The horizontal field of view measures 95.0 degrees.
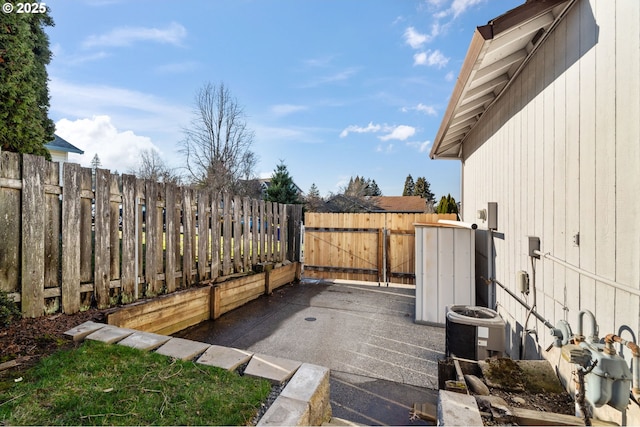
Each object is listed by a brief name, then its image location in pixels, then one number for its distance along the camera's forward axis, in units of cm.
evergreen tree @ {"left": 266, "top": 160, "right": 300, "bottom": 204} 1784
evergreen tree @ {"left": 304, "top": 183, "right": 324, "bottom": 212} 2569
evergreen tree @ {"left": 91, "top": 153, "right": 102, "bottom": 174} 4475
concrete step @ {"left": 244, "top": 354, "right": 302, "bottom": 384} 201
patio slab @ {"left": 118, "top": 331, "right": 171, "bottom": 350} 238
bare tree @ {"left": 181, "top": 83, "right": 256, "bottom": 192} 1627
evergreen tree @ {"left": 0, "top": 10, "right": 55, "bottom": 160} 288
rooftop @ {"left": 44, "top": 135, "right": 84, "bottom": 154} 1069
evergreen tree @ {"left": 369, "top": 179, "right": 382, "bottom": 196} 4406
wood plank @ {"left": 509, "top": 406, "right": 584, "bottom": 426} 156
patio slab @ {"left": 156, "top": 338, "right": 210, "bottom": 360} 227
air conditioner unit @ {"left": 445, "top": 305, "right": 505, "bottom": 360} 283
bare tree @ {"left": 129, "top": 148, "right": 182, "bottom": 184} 2483
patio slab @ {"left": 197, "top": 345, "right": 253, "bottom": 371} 215
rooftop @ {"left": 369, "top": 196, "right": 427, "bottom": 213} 2877
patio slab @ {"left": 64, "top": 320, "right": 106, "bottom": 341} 249
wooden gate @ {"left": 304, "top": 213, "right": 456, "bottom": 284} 716
